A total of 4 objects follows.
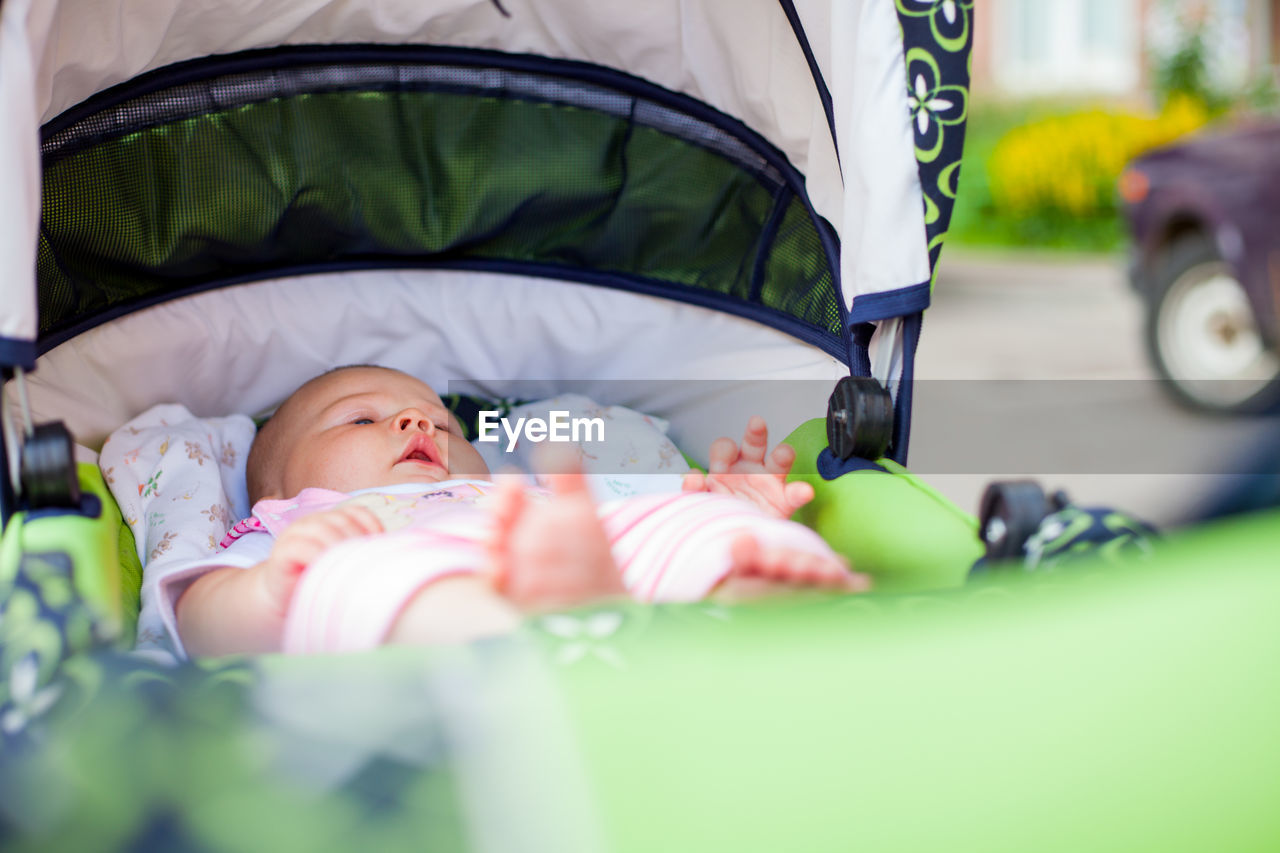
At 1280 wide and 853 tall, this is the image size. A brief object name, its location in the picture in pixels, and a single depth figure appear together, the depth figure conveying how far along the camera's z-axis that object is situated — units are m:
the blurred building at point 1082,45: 11.53
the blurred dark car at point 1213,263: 3.96
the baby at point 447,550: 0.99
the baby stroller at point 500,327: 0.82
